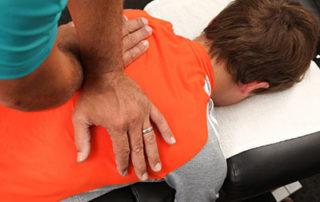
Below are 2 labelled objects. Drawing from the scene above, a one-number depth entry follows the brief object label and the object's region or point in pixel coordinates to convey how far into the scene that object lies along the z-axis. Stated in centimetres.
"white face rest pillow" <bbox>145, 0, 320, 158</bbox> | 124
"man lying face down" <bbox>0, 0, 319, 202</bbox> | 99
